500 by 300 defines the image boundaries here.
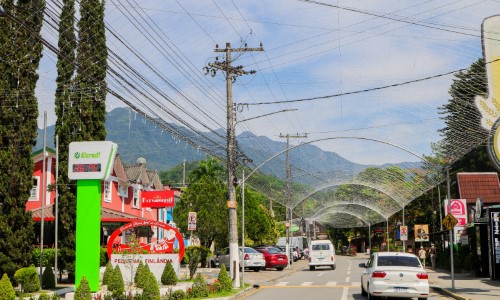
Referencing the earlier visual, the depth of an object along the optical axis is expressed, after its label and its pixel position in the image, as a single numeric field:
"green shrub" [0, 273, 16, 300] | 19.33
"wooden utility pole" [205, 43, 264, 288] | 29.50
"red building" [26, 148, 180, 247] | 45.03
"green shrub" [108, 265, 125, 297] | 23.64
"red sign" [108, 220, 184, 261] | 30.92
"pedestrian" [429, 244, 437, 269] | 50.90
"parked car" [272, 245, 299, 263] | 73.83
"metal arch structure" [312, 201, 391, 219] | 81.50
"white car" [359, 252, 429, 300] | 21.38
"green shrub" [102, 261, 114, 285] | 26.11
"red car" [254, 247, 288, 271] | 49.38
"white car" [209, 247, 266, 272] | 46.28
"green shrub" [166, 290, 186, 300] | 22.75
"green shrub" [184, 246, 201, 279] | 32.53
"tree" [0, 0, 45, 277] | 27.33
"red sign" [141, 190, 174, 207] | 48.03
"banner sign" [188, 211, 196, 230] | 30.05
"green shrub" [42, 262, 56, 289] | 28.58
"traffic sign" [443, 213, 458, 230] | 28.00
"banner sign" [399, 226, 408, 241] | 58.62
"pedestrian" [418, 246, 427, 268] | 50.48
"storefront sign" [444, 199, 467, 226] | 41.97
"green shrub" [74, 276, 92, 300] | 19.91
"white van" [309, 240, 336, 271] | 50.29
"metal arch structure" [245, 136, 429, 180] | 33.52
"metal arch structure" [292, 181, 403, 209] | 66.40
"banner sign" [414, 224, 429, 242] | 51.09
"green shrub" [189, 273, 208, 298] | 24.12
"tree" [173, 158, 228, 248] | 47.91
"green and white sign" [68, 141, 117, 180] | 24.09
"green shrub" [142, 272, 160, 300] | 21.34
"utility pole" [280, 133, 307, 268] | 62.95
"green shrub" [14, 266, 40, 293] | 25.95
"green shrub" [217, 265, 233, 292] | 26.45
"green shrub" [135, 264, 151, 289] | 22.74
